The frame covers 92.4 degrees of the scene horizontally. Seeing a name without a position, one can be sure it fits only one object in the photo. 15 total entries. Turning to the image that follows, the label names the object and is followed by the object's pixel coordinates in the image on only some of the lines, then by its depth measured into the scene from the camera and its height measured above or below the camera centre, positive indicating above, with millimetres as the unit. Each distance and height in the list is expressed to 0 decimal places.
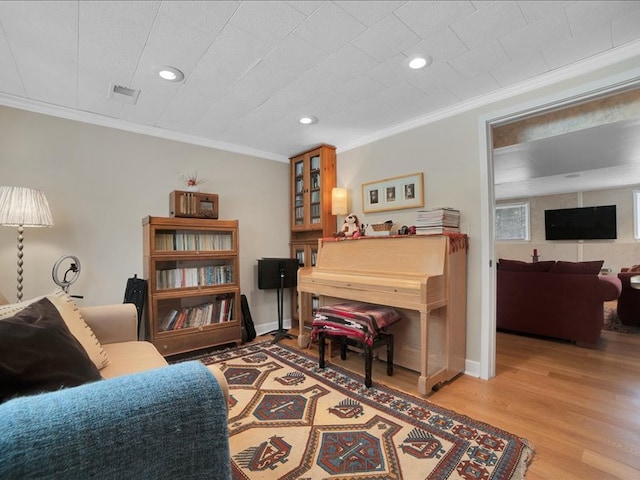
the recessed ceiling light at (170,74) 2074 +1183
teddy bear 3293 +164
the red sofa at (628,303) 3826 -812
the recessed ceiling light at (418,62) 1998 +1193
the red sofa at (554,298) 3143 -638
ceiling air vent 2334 +1187
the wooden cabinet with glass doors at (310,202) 3699 +510
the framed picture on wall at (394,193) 2969 +498
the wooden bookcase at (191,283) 2863 -398
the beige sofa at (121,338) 1596 -602
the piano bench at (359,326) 2344 -676
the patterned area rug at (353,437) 1462 -1085
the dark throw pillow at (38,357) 863 -355
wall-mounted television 6363 +359
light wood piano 2264 -384
